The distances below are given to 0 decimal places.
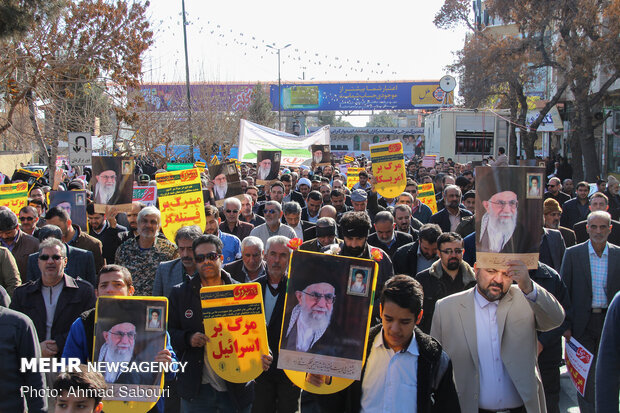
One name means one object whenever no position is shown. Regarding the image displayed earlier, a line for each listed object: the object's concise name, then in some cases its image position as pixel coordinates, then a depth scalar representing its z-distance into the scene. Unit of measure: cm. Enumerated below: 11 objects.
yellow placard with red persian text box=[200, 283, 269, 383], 406
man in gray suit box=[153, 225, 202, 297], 529
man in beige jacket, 385
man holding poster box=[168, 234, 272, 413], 427
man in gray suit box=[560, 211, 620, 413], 581
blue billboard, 5419
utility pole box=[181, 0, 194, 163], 2395
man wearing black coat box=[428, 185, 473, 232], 852
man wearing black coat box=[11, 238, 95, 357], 485
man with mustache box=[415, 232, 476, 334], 516
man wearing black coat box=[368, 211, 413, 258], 684
